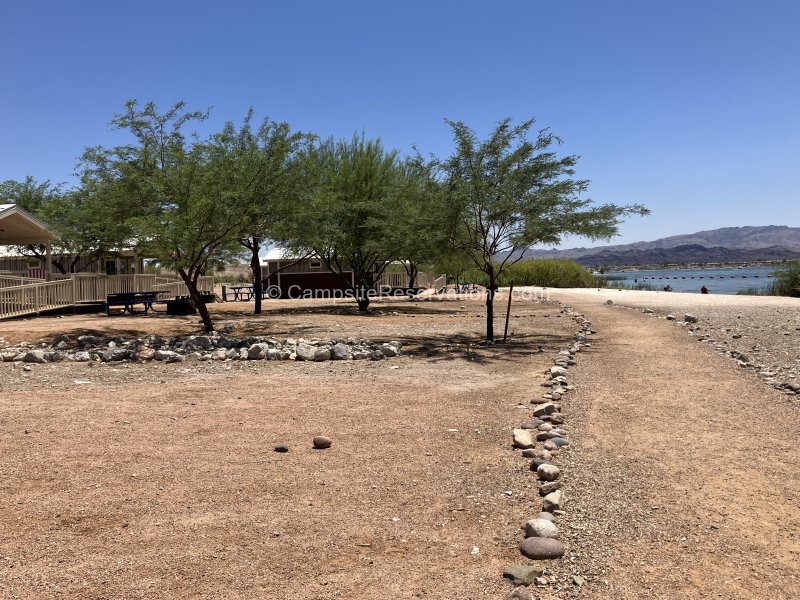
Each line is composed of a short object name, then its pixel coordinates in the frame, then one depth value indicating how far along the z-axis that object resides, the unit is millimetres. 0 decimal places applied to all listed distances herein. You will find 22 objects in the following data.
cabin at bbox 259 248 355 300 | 36094
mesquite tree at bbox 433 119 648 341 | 13492
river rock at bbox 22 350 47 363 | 10961
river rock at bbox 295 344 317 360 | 11125
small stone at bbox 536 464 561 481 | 4691
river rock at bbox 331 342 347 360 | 11188
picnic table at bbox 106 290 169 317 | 21438
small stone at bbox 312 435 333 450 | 5582
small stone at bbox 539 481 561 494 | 4457
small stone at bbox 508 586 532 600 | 3045
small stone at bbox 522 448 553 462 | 5207
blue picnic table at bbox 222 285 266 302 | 32244
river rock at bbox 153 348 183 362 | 11078
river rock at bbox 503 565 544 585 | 3234
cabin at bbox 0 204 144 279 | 21627
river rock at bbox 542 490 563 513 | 4141
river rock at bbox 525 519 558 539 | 3705
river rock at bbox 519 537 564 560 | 3490
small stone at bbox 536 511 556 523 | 3909
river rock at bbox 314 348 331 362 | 11091
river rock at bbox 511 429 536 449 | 5547
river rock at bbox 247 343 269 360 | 11234
